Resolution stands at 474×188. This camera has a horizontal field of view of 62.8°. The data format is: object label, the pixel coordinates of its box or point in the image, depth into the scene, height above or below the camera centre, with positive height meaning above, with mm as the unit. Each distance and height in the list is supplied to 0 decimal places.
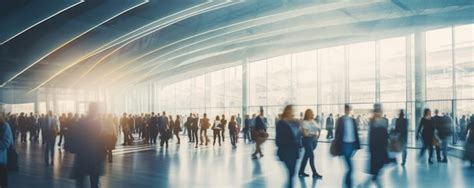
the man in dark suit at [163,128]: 17677 -1229
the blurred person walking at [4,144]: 5871 -655
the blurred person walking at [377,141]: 7193 -754
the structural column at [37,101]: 31341 +30
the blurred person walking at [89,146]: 5918 -693
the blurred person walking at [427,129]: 11188 -823
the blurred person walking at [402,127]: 11177 -771
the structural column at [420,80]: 19219 +1023
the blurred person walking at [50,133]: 11461 -956
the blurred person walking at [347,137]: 7582 -711
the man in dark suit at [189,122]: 19048 -1045
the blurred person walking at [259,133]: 12522 -1041
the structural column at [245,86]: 28516 +1104
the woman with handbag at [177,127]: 19284 -1305
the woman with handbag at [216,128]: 18886 -1320
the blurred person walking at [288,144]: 6594 -739
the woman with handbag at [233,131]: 18172 -1433
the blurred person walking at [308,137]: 8500 -815
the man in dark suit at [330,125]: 22575 -1412
